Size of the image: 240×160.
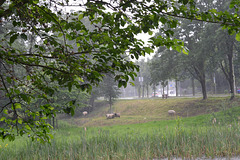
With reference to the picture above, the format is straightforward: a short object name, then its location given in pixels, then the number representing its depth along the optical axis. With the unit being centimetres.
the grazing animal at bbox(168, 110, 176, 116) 2309
